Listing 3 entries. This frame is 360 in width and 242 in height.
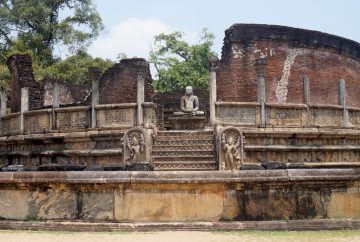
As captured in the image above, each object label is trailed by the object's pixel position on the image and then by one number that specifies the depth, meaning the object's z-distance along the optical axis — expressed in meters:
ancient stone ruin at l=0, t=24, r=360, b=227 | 6.41
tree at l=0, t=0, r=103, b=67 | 30.73
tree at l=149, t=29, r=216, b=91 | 34.22
